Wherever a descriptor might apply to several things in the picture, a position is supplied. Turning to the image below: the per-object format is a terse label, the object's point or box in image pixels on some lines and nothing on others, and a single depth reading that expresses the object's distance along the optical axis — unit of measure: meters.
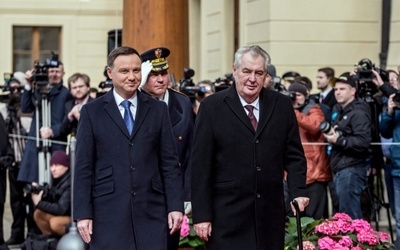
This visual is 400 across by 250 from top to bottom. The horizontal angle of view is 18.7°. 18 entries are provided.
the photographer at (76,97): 13.30
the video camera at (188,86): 12.90
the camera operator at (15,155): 14.39
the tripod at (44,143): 13.71
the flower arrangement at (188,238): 10.37
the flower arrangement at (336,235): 9.02
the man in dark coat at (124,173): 7.70
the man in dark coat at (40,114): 13.77
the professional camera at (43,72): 13.75
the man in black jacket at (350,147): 11.71
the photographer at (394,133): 10.91
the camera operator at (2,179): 11.03
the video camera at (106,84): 12.87
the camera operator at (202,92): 13.12
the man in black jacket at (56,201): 12.60
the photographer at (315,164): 12.24
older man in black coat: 7.62
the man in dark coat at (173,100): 8.91
